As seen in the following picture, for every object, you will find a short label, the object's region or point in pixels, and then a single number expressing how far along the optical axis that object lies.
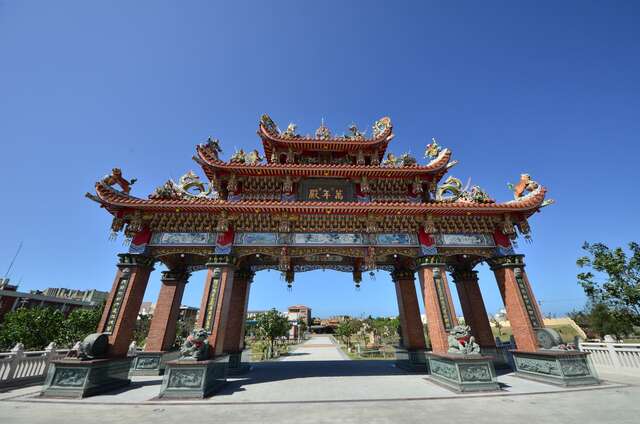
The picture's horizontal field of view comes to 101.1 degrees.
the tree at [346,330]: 38.81
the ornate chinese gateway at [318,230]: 11.19
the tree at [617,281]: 14.60
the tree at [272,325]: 30.69
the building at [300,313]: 78.91
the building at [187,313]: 58.44
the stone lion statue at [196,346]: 9.24
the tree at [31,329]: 26.34
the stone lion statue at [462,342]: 9.40
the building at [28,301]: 37.03
